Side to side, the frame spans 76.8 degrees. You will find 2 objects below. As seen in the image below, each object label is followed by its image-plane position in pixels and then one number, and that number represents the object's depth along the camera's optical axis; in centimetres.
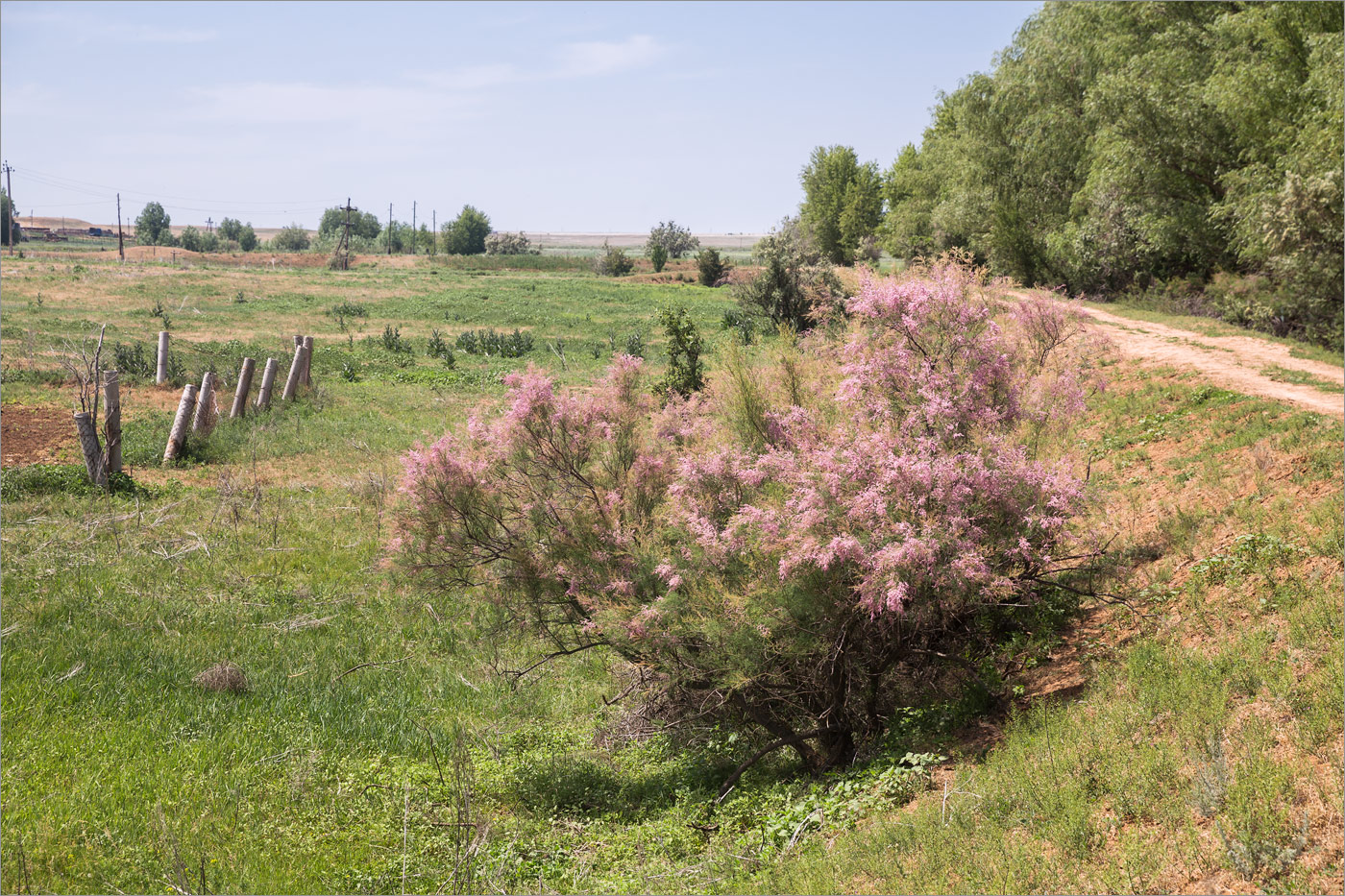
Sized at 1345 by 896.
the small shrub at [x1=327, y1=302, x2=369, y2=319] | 3731
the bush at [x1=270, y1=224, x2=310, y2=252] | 13062
